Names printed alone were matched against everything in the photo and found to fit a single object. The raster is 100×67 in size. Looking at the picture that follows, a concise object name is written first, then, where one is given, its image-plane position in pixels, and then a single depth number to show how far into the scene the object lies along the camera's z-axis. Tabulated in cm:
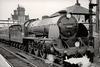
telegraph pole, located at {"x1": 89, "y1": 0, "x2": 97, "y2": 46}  994
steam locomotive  943
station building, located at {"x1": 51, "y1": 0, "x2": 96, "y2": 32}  2292
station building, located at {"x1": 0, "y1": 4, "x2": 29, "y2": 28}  8868
